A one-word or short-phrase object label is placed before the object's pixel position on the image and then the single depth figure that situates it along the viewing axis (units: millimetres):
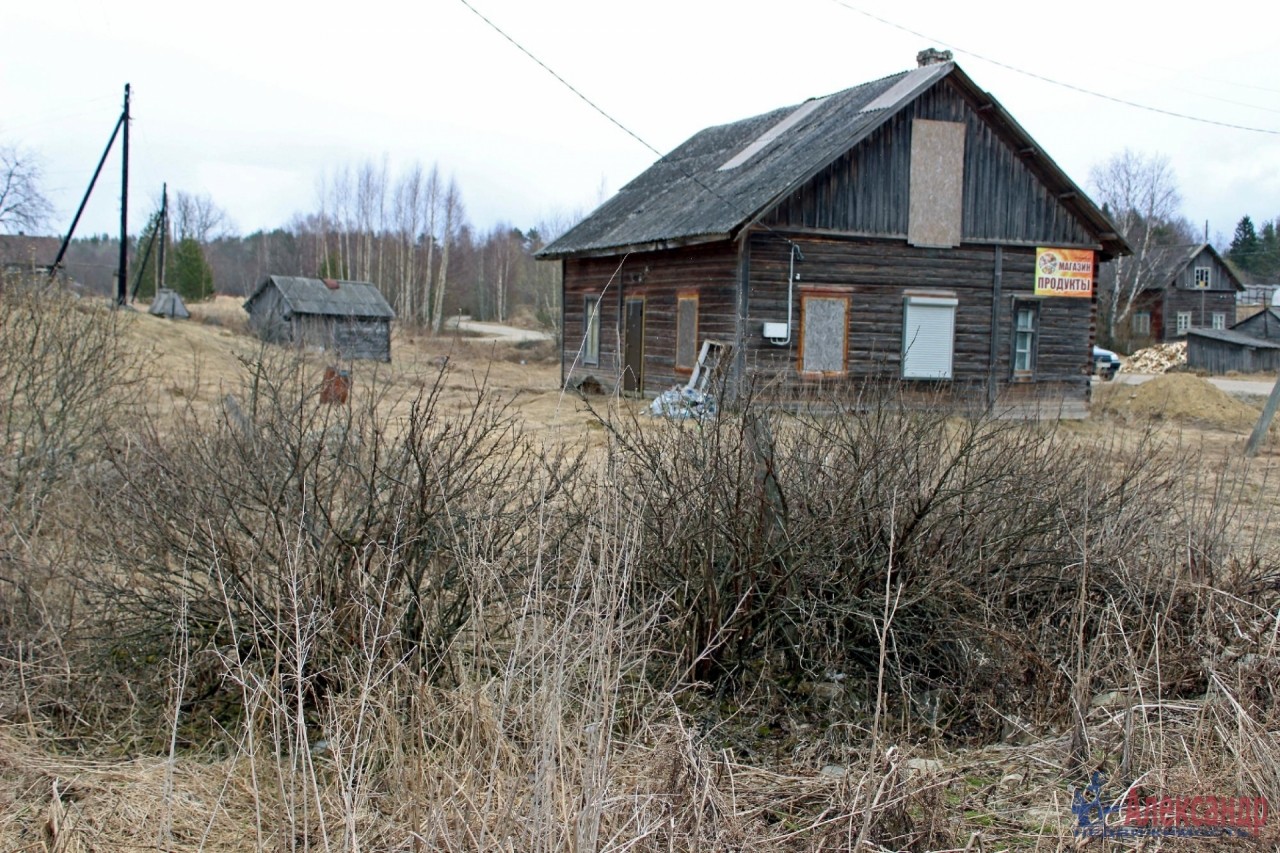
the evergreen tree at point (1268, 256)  86125
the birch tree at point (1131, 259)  54344
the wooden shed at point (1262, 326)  52594
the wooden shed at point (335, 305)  30453
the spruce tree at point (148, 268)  55594
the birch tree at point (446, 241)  51781
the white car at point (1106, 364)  38094
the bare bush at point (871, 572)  4832
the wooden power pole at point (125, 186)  29078
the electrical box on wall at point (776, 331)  16391
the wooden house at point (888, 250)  16688
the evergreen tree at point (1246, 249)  87688
